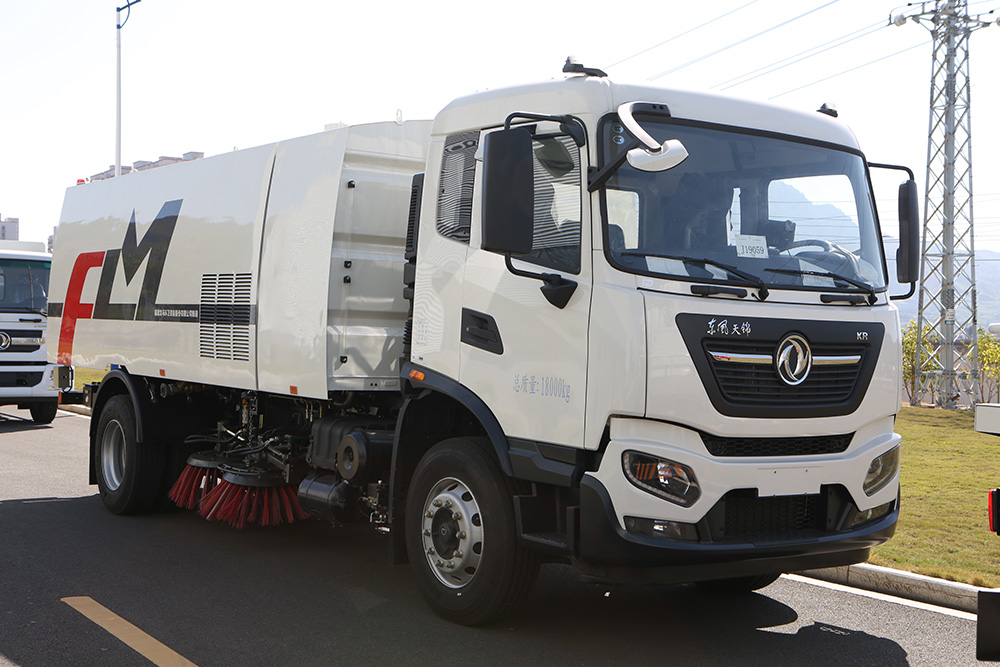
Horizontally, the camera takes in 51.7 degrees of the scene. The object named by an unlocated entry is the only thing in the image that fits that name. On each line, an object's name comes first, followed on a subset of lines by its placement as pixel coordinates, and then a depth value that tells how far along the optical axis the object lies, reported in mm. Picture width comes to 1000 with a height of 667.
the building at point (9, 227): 138412
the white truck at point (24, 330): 15297
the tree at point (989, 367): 31903
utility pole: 29234
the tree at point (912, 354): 28156
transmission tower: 27328
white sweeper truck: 4770
